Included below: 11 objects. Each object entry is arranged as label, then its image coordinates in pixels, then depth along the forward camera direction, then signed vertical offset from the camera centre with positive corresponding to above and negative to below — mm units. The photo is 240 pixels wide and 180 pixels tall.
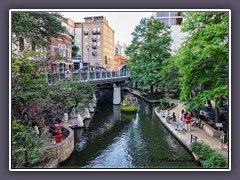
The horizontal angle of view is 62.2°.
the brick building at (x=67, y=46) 23838 +5448
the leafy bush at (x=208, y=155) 7339 -2763
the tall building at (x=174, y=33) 26188 +7836
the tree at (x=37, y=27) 7234 +2773
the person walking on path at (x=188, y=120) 14066 -2134
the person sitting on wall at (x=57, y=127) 10633 -2073
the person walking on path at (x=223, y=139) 9688 -2441
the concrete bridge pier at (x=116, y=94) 27531 -632
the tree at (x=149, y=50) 26500 +5492
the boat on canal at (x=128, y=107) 21750 -1906
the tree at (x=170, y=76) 21153 +1504
